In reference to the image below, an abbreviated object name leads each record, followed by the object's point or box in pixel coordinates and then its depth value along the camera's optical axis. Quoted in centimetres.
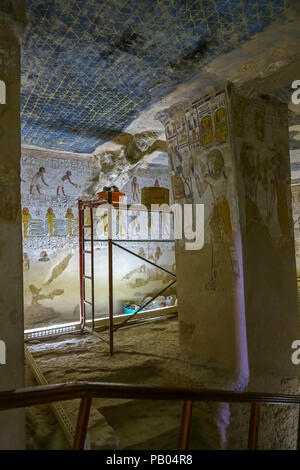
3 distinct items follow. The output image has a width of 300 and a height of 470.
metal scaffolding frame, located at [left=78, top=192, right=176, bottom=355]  479
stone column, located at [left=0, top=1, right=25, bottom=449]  216
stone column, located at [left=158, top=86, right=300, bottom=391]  374
